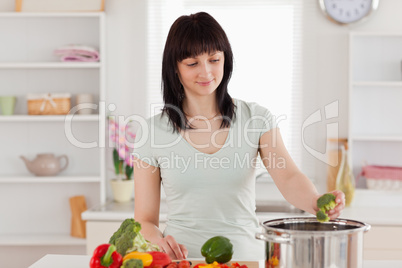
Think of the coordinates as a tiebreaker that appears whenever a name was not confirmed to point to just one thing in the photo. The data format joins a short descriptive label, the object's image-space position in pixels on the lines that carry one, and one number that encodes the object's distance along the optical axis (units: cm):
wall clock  452
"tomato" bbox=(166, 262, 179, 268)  242
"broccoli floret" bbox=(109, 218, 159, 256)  242
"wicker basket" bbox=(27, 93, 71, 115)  449
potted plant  454
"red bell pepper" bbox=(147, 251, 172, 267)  243
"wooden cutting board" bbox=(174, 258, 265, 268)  279
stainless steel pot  209
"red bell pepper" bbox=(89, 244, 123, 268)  224
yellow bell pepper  233
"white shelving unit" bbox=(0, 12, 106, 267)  465
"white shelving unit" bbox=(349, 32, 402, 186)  457
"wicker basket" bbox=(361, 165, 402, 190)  446
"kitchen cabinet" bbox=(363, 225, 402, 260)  410
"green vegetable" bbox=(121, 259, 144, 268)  221
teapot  450
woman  316
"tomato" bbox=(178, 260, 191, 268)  246
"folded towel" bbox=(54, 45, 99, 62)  448
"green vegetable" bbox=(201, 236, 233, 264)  249
